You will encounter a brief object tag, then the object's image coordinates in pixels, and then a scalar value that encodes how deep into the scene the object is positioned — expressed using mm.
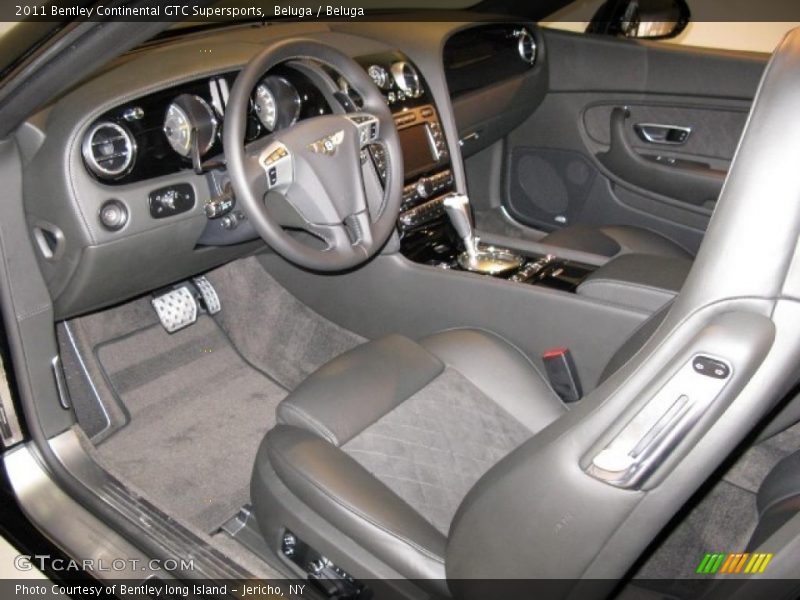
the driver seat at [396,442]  1217
